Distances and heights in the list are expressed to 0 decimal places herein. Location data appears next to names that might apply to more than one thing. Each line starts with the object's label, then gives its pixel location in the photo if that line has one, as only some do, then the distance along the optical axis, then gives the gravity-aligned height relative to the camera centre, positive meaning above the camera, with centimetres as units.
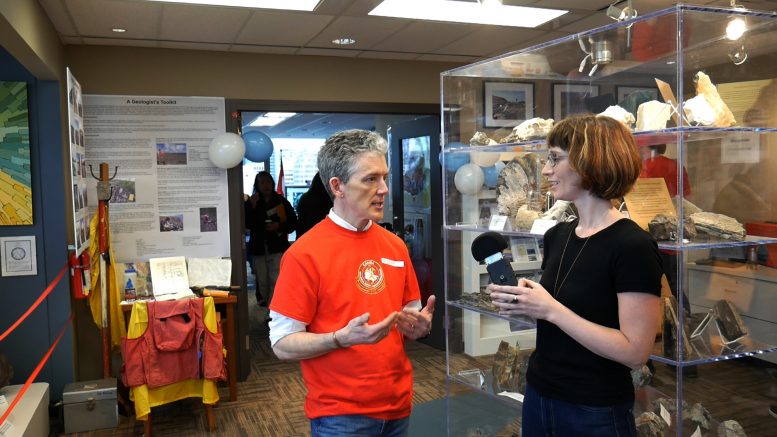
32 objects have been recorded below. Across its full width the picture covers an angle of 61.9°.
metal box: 386 -121
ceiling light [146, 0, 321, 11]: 355 +110
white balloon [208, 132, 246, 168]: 466 +38
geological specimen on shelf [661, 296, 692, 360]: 192 -41
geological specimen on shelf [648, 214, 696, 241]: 197 -10
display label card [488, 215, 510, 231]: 281 -11
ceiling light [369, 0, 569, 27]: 375 +112
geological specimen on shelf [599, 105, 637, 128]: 215 +27
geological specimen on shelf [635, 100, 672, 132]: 201 +25
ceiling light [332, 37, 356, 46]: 452 +112
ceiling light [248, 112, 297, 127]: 905 +123
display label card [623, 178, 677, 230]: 200 -2
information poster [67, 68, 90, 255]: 364 +26
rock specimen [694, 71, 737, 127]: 196 +29
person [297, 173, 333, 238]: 608 -5
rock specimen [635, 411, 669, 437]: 210 -76
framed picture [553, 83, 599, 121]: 252 +40
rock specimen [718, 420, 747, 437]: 215 -79
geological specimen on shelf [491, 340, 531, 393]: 284 -77
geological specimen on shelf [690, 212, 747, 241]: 200 -10
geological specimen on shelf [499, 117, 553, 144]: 262 +28
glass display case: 195 +12
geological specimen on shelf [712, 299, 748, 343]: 205 -41
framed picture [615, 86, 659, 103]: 210 +36
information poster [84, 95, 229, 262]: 461 +23
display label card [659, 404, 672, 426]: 204 -70
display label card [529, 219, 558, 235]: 252 -11
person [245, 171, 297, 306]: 655 -25
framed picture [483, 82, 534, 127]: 280 +42
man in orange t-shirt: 161 -27
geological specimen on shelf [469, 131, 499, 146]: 294 +27
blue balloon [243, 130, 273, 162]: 531 +47
